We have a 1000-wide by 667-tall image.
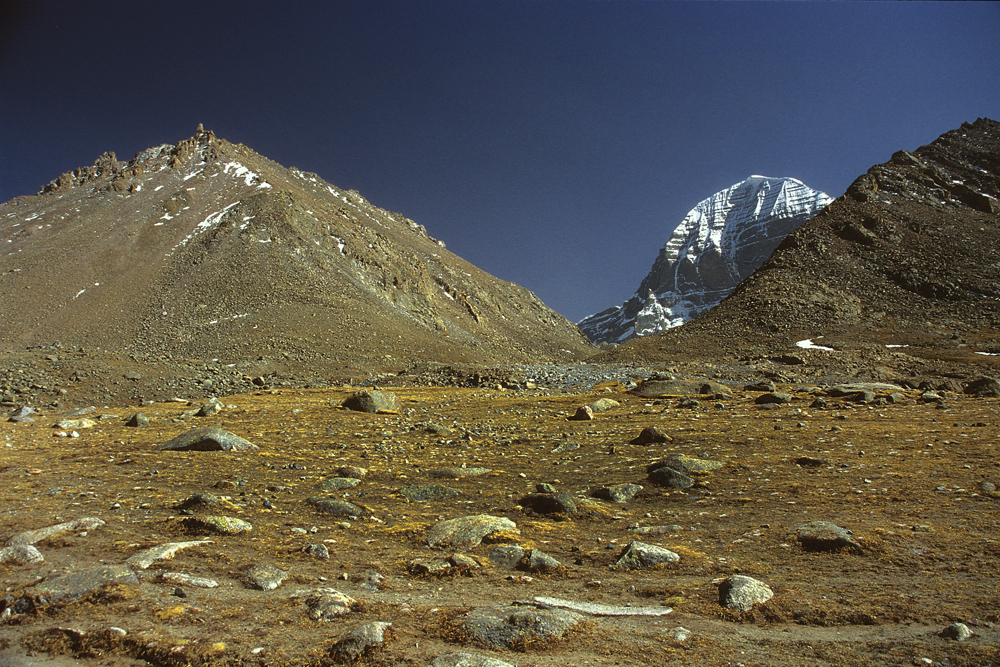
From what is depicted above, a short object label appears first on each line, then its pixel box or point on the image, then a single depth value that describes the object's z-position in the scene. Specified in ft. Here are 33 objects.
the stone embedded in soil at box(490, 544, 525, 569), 23.71
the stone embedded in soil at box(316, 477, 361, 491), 36.27
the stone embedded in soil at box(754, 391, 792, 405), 74.74
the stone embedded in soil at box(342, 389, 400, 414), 77.64
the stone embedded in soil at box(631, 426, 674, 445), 50.26
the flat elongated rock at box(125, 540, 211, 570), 22.22
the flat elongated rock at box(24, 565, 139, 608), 18.51
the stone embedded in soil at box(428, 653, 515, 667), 14.85
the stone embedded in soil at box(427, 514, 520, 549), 26.23
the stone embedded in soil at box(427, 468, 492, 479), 40.22
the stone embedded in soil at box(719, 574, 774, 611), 18.44
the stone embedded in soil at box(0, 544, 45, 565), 22.20
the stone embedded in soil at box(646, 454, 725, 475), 38.88
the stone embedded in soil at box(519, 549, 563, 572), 22.98
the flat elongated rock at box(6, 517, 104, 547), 24.35
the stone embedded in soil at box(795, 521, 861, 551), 23.35
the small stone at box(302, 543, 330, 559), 24.17
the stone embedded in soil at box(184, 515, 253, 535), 26.86
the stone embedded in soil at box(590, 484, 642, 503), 33.94
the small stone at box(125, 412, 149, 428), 63.05
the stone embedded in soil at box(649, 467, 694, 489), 35.60
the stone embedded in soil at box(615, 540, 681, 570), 23.12
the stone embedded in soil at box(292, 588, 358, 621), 18.11
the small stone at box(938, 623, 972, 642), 15.25
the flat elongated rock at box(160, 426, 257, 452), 47.78
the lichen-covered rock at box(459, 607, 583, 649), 16.46
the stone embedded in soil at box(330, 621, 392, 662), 15.30
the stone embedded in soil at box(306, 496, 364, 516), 31.14
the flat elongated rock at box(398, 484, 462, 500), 35.06
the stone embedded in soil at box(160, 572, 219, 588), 20.63
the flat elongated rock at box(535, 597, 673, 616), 18.65
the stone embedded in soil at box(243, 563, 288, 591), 20.84
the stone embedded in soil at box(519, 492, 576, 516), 30.99
